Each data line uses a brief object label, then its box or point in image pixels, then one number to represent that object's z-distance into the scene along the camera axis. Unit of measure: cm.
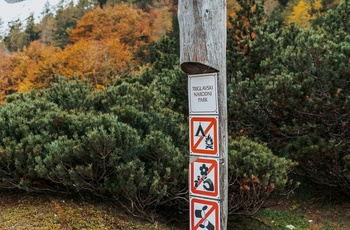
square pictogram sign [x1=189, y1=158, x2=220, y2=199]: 229
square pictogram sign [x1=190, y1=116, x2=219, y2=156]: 230
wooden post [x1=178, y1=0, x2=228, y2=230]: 239
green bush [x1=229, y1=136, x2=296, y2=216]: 381
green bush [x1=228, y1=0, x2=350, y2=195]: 467
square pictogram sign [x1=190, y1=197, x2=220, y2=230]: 230
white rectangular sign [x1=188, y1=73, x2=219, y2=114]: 234
